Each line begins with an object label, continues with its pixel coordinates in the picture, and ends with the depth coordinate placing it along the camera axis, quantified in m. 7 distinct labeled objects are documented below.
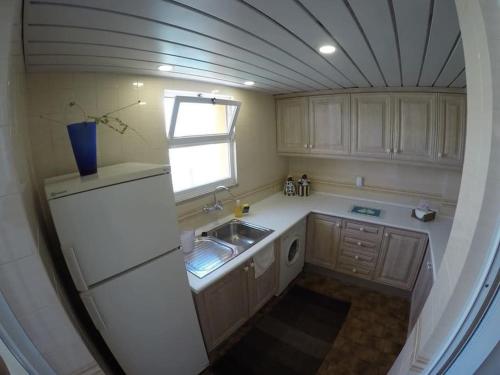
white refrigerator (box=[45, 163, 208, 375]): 0.97
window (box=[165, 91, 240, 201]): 1.80
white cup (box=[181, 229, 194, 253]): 1.77
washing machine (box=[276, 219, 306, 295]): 2.20
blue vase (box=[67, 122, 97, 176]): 1.09
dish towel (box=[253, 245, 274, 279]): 1.83
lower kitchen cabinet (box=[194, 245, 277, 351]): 1.55
